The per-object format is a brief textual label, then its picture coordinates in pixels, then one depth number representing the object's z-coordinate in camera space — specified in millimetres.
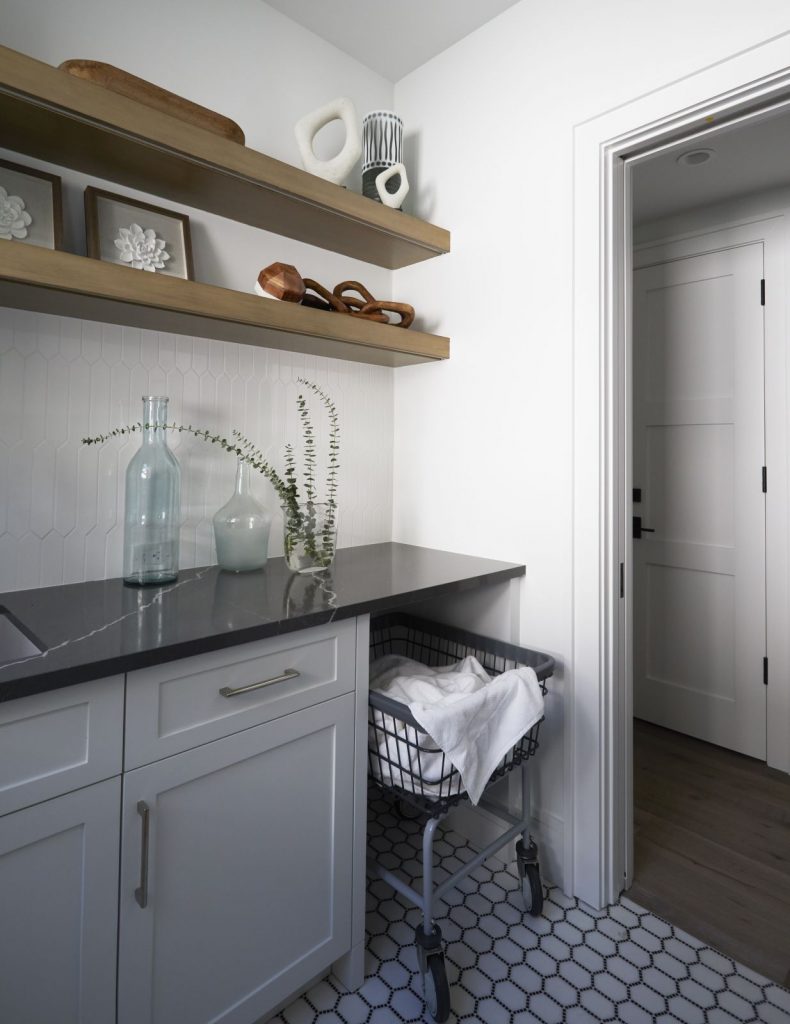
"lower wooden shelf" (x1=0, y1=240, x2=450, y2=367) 1171
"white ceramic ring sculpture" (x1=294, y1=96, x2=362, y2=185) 1715
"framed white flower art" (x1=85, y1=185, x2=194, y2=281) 1402
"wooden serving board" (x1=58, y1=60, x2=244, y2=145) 1274
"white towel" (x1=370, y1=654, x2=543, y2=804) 1238
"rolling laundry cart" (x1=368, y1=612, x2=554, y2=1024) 1296
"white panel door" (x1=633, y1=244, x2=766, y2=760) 2473
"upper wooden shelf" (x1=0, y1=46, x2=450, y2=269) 1177
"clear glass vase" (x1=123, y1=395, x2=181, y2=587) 1442
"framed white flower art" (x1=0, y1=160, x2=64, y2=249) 1274
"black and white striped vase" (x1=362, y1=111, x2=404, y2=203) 1885
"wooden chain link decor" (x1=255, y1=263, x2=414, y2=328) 1599
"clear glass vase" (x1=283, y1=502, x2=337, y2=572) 1607
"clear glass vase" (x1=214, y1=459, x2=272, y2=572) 1603
